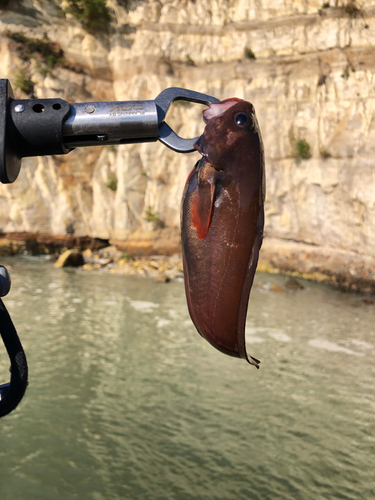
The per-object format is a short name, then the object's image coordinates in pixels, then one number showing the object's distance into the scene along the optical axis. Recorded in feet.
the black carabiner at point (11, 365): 0.90
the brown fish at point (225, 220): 0.76
